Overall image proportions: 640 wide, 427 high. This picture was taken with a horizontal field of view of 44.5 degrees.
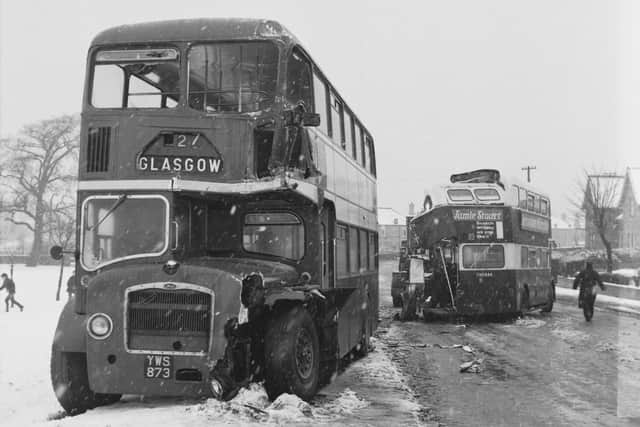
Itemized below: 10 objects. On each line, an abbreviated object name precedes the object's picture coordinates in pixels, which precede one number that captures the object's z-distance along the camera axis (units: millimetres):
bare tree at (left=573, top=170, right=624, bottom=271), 48938
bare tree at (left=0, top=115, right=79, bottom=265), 64688
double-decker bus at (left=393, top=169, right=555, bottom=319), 21219
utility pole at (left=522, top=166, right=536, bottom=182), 63850
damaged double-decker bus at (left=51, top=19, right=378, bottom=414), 7875
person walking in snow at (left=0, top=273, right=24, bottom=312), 26438
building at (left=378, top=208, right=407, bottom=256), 134750
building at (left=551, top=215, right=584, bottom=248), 157775
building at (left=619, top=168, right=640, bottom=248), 73375
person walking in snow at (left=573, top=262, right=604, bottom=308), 21844
